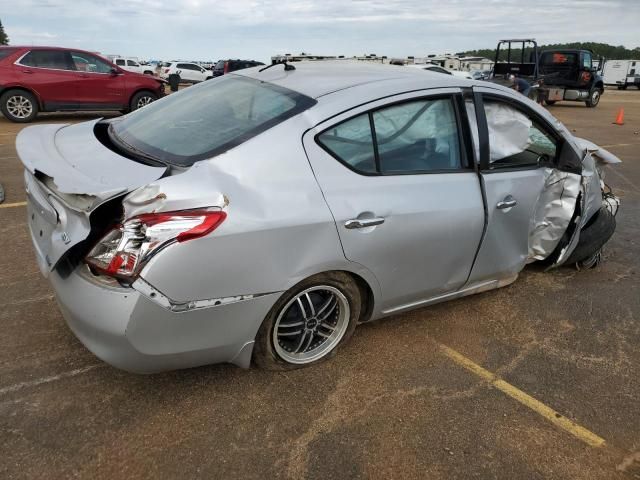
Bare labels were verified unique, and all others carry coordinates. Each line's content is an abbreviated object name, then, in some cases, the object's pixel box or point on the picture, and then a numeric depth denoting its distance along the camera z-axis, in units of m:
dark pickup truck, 20.44
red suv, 11.03
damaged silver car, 2.17
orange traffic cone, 16.22
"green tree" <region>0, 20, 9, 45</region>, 86.53
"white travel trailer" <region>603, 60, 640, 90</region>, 40.53
